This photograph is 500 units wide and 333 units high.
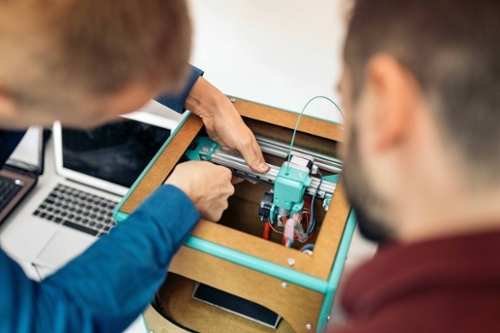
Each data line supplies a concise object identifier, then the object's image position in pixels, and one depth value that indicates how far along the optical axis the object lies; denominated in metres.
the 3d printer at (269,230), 0.63
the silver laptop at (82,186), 1.07
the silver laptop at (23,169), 1.16
